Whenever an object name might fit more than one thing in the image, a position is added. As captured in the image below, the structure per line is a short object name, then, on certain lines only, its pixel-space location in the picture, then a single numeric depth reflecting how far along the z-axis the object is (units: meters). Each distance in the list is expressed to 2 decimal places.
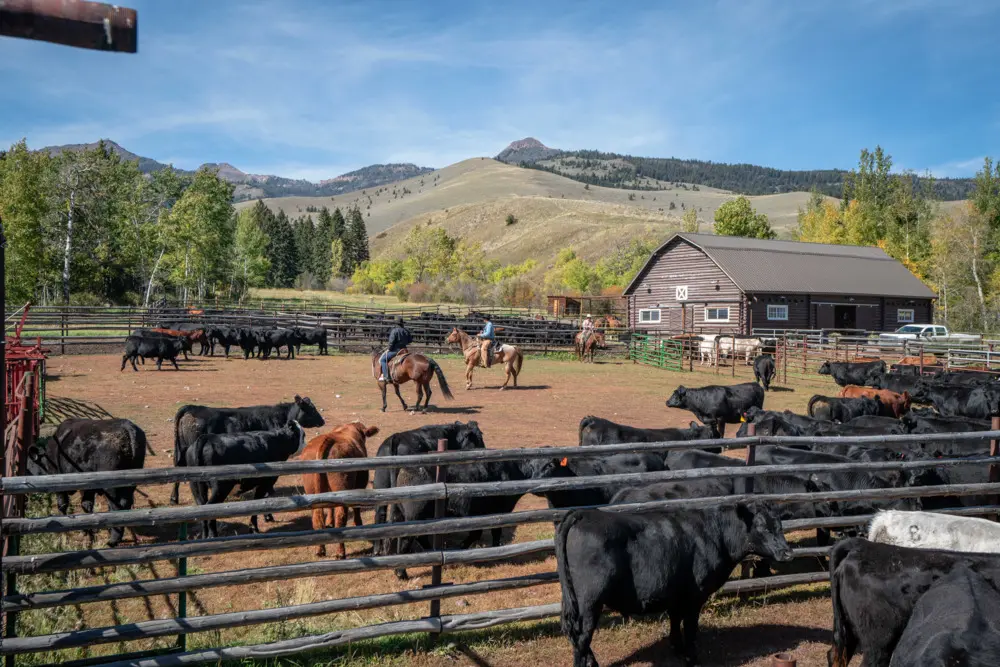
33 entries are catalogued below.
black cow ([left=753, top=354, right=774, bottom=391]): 21.70
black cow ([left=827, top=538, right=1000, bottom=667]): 4.24
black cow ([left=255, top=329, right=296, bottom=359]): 27.48
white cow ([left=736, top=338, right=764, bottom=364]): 29.20
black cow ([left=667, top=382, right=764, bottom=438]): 15.23
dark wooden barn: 35.91
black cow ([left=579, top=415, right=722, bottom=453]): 9.91
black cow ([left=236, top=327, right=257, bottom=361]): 27.39
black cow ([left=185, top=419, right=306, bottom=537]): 7.95
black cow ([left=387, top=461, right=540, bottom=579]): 7.19
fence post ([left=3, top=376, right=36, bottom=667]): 4.30
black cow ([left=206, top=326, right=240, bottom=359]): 27.59
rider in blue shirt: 21.91
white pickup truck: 36.64
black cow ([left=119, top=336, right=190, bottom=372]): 22.44
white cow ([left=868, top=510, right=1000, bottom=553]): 5.58
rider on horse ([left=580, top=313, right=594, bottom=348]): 30.06
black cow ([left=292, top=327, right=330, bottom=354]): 30.02
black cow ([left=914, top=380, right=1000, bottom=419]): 15.28
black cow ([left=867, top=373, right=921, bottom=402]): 17.61
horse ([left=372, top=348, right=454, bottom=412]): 16.39
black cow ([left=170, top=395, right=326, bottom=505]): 9.62
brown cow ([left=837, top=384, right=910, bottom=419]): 15.52
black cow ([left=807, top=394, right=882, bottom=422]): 14.35
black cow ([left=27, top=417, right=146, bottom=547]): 8.04
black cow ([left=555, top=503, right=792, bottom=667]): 4.61
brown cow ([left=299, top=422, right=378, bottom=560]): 7.48
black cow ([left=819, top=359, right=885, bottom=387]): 20.77
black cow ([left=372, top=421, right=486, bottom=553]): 7.66
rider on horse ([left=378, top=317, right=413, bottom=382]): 16.48
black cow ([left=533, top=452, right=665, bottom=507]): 7.08
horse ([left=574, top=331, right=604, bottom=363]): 29.72
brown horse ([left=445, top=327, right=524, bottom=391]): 20.84
